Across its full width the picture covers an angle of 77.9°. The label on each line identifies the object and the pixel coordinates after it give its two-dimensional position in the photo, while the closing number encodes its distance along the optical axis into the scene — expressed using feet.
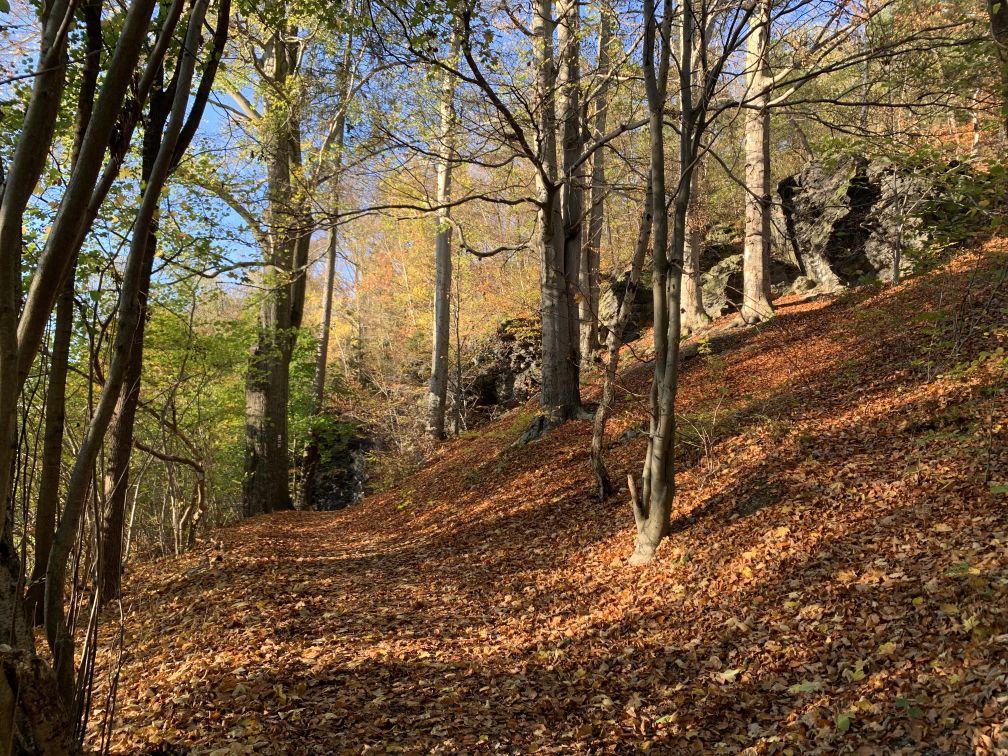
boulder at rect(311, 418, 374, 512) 54.15
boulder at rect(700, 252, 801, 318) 52.37
